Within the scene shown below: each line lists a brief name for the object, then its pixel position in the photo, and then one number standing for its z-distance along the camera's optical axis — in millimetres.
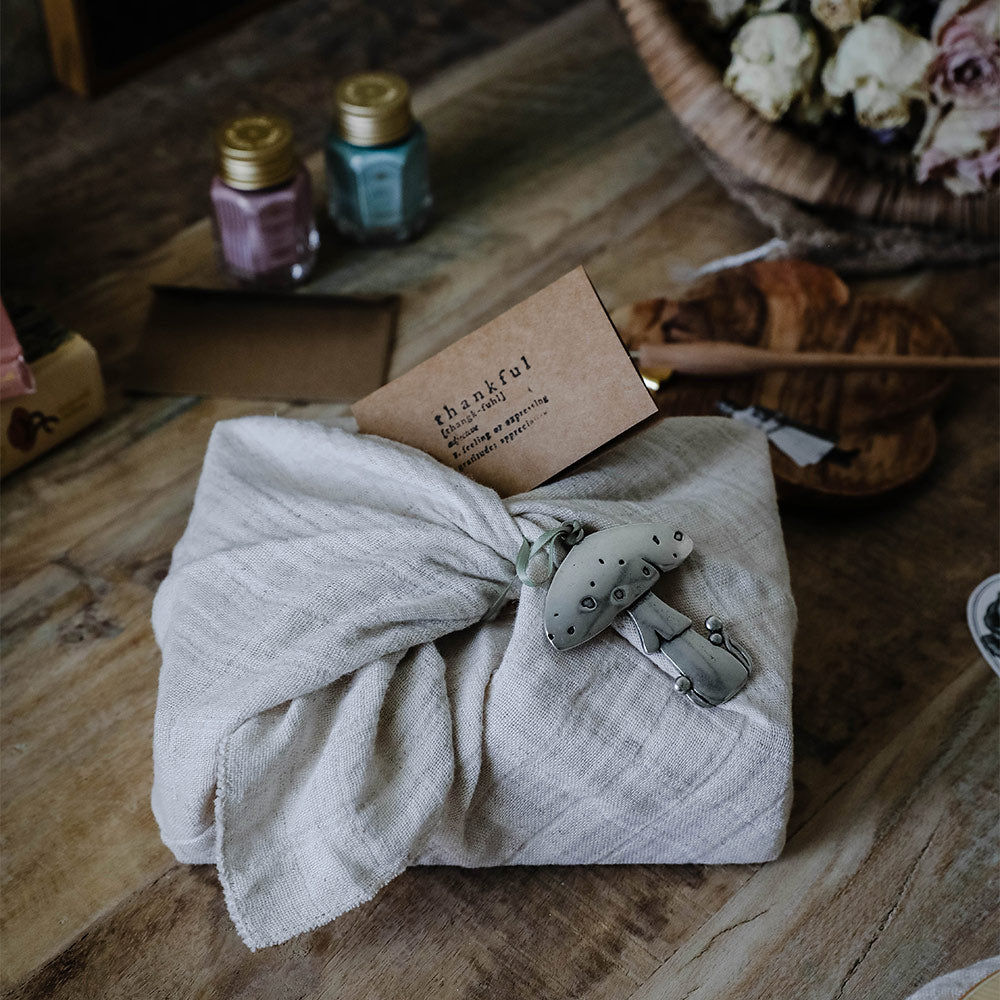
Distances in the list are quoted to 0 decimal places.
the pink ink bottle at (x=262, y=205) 927
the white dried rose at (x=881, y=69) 954
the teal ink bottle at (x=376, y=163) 969
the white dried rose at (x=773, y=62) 971
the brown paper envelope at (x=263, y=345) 953
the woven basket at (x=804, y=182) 1011
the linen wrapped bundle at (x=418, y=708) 586
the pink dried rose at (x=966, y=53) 934
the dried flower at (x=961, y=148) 964
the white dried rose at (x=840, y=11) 944
